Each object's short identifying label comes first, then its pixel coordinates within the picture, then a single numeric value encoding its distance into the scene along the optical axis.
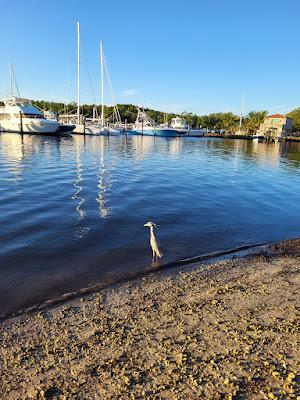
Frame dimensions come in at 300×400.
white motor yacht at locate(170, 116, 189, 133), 138.25
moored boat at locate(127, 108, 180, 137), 117.06
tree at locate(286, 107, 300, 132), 160.50
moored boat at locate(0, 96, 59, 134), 73.69
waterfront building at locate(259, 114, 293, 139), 140.68
